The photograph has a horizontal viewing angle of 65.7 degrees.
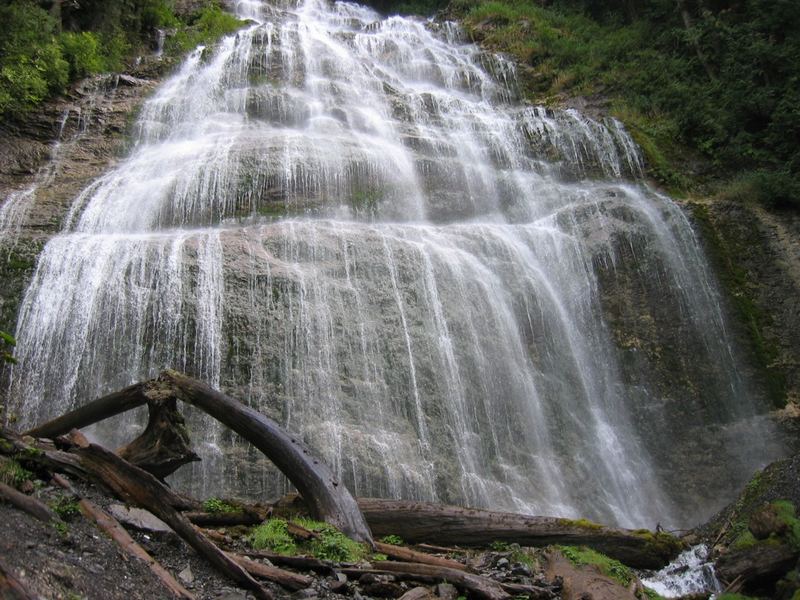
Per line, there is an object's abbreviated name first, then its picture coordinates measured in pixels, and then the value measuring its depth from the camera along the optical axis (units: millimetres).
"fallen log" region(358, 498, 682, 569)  6953
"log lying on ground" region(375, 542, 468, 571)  5883
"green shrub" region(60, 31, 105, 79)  19047
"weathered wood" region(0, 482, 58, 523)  4344
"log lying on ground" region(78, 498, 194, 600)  4320
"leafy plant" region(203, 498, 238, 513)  6320
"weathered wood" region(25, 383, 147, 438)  6258
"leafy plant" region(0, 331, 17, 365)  5340
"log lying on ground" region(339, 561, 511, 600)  5273
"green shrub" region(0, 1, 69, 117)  16297
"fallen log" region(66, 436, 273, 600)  4980
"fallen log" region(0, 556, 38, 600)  3107
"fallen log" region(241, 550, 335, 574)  5332
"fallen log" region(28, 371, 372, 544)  6203
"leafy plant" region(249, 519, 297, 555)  5664
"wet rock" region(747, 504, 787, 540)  6609
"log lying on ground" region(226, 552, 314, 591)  4996
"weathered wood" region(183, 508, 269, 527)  6125
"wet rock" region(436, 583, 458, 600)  5177
